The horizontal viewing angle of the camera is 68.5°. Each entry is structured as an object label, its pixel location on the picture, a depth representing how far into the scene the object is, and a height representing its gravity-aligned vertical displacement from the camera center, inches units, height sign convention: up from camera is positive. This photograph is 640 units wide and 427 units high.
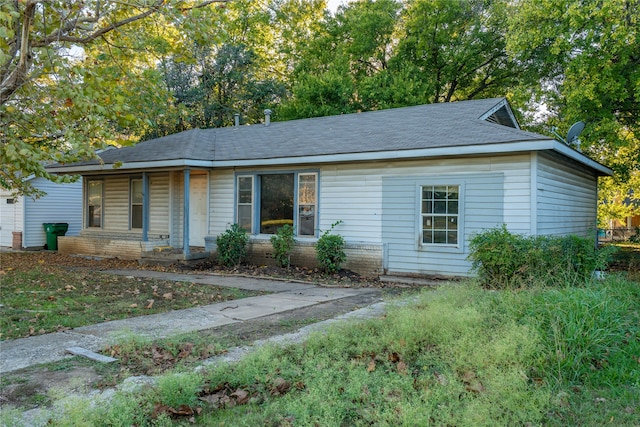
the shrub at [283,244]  462.9 -33.6
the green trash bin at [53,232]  737.0 -37.2
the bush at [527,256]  308.2 -30.4
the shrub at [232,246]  487.2 -37.9
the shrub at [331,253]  437.7 -39.6
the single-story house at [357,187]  385.7 +23.8
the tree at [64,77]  289.3 +90.5
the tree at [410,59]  890.1 +316.6
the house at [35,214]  738.2 -8.8
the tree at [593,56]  555.8 +197.2
